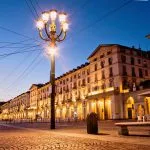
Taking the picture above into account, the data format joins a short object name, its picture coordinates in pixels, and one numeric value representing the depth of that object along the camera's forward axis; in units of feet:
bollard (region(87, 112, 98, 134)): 45.75
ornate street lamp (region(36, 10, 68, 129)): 61.21
